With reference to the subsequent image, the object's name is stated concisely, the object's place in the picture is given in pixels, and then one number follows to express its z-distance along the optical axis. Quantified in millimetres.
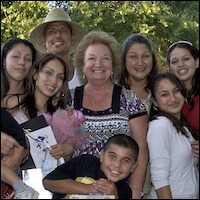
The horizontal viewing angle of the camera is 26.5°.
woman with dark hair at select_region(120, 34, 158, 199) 3449
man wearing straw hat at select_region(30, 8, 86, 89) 3988
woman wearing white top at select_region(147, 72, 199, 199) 2426
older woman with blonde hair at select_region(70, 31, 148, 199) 2822
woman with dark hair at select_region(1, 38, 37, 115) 3150
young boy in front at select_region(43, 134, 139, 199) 2441
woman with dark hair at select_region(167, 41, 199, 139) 3162
